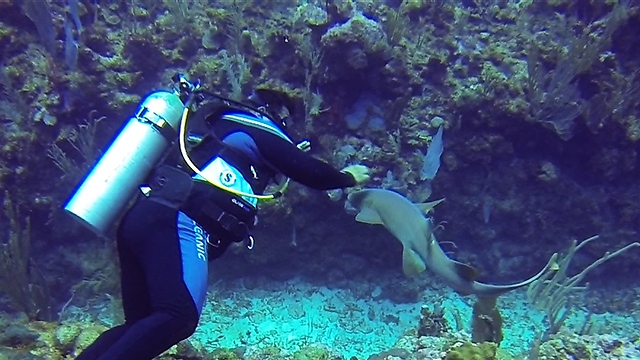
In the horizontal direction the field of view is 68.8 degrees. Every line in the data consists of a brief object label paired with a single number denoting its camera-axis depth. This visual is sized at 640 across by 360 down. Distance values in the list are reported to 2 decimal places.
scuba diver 2.69
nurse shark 3.70
